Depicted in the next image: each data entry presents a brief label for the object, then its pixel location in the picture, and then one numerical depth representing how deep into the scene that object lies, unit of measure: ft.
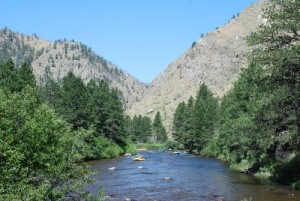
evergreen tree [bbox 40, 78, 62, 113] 294.33
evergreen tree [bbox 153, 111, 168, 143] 621.72
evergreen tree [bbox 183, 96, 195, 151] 377.91
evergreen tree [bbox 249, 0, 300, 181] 101.65
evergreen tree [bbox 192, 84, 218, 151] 355.15
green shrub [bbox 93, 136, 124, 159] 267.20
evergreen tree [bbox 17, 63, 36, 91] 208.85
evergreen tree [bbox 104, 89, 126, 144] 315.43
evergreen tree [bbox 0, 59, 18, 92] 202.90
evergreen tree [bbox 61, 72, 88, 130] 261.24
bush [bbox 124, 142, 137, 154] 335.81
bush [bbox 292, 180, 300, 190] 128.11
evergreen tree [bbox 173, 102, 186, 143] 435.94
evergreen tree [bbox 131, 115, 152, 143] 601.62
